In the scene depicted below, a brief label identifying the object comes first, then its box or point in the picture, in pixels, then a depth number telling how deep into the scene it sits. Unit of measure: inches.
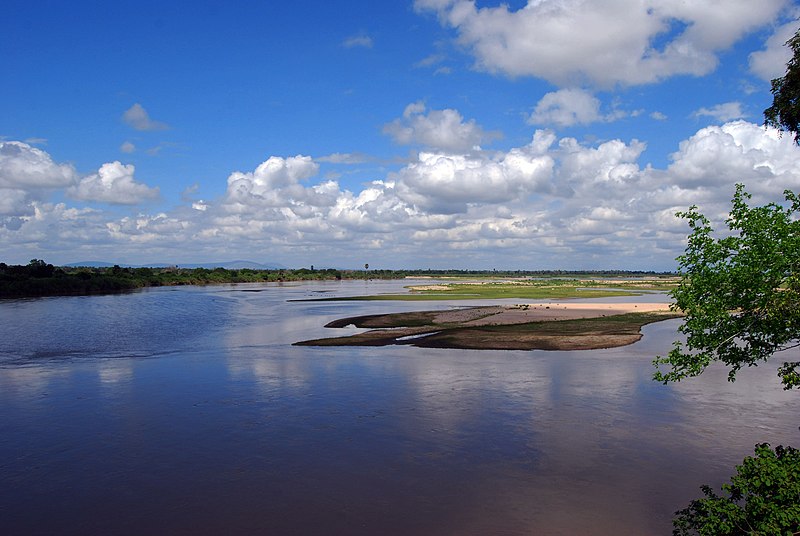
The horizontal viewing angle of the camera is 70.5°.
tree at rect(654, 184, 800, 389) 518.6
